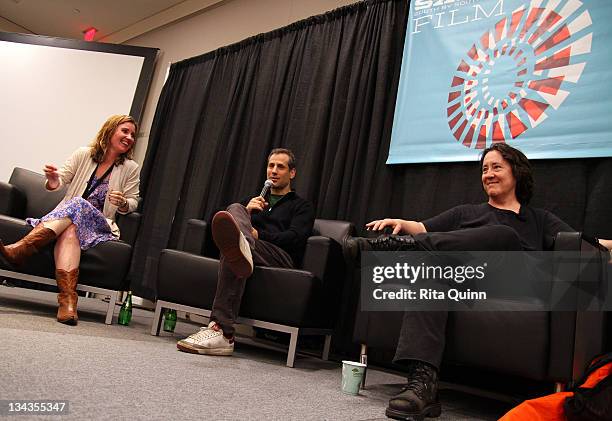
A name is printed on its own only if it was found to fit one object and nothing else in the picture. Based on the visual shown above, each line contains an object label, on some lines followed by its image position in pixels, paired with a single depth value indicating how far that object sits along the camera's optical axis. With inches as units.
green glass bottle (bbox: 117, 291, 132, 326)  104.9
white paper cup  67.7
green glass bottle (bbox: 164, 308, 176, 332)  107.6
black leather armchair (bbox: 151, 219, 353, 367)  88.1
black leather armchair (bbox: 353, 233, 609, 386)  60.5
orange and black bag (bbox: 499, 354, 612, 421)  47.7
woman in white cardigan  92.6
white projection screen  188.4
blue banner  90.7
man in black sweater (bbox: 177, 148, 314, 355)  81.6
